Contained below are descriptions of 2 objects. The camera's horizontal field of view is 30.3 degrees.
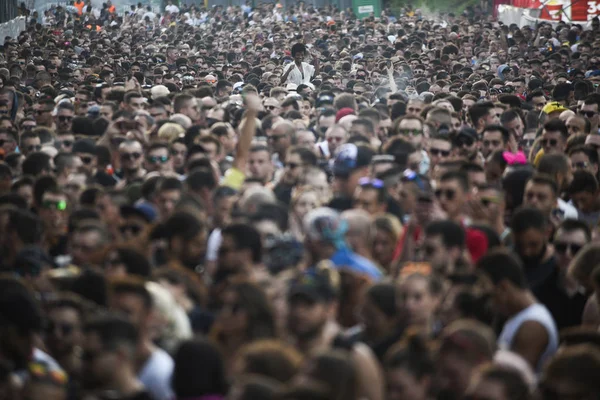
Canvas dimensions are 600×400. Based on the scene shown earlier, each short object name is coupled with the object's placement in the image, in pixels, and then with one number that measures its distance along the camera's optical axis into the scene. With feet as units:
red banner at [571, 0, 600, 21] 125.49
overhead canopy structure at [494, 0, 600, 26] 125.70
